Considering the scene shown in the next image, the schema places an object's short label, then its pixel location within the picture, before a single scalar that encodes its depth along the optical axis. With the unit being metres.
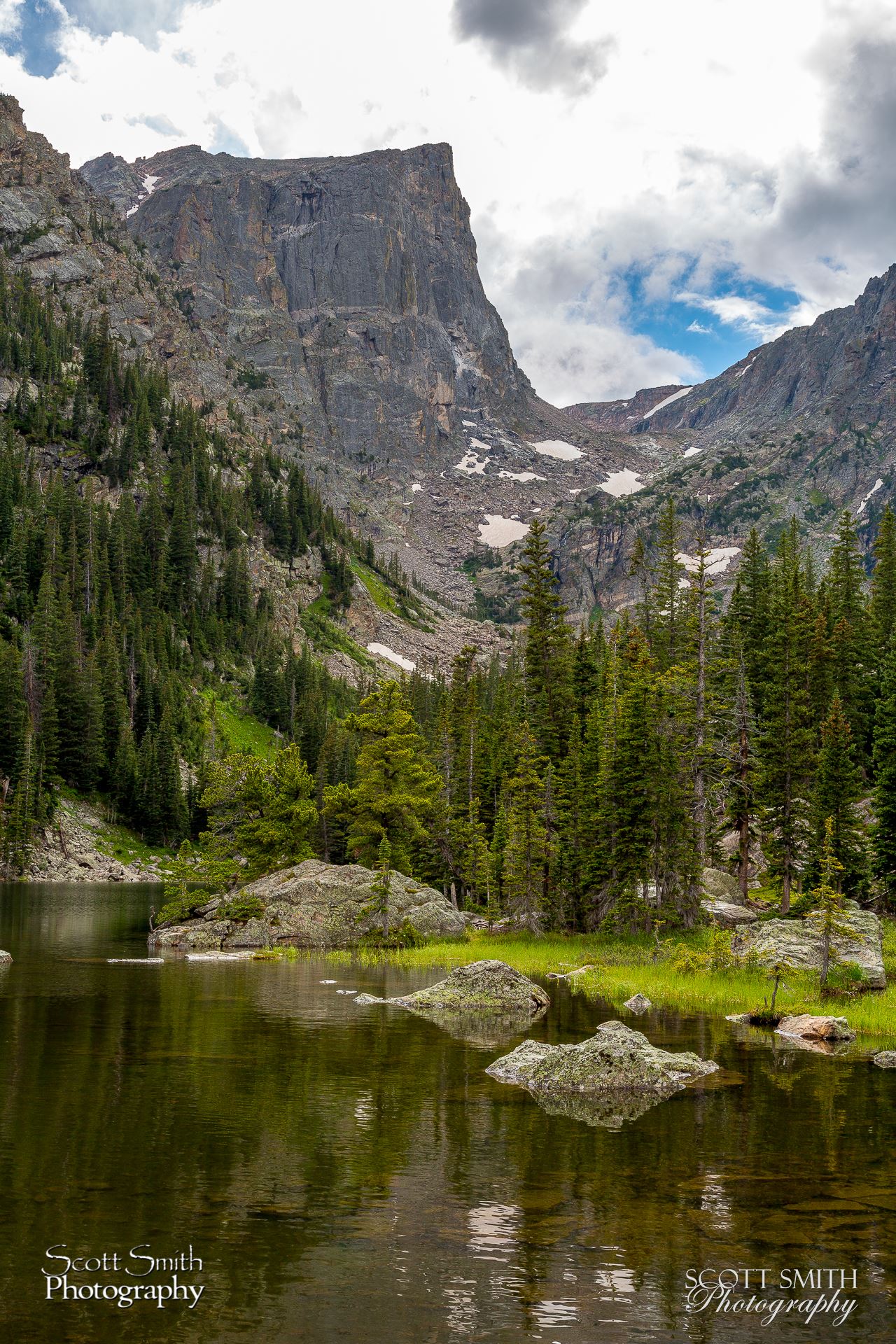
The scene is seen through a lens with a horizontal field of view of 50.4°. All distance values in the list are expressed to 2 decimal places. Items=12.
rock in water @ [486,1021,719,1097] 20.92
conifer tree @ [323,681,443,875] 63.59
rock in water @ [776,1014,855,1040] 27.62
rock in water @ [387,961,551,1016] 32.59
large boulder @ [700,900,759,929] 49.50
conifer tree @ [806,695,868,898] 45.84
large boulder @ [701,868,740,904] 59.03
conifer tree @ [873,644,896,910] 46.16
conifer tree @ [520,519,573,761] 65.50
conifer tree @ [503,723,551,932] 53.34
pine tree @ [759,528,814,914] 50.88
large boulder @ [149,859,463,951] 57.38
